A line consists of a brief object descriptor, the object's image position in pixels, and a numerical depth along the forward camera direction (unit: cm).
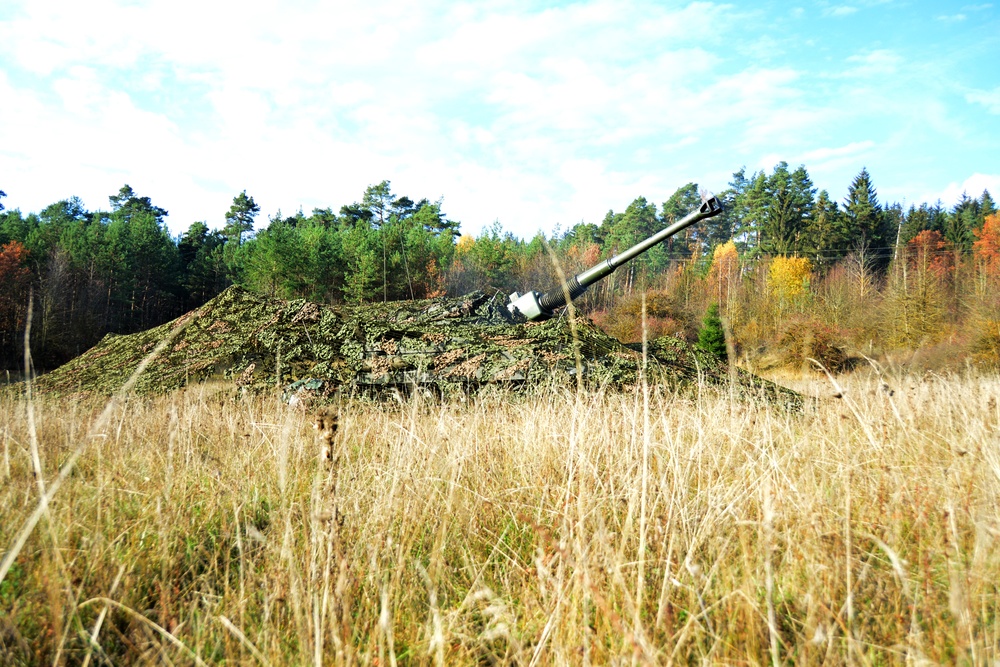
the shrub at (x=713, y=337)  1983
